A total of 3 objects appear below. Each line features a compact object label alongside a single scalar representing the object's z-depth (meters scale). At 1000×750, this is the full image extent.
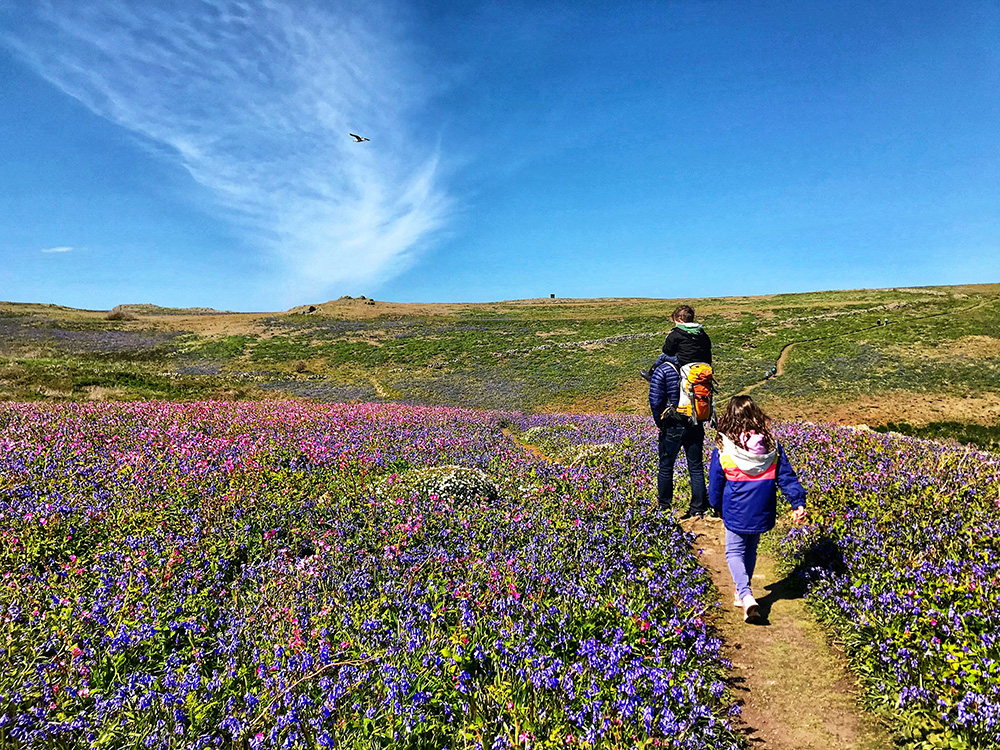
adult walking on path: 7.43
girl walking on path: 5.21
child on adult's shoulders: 7.30
